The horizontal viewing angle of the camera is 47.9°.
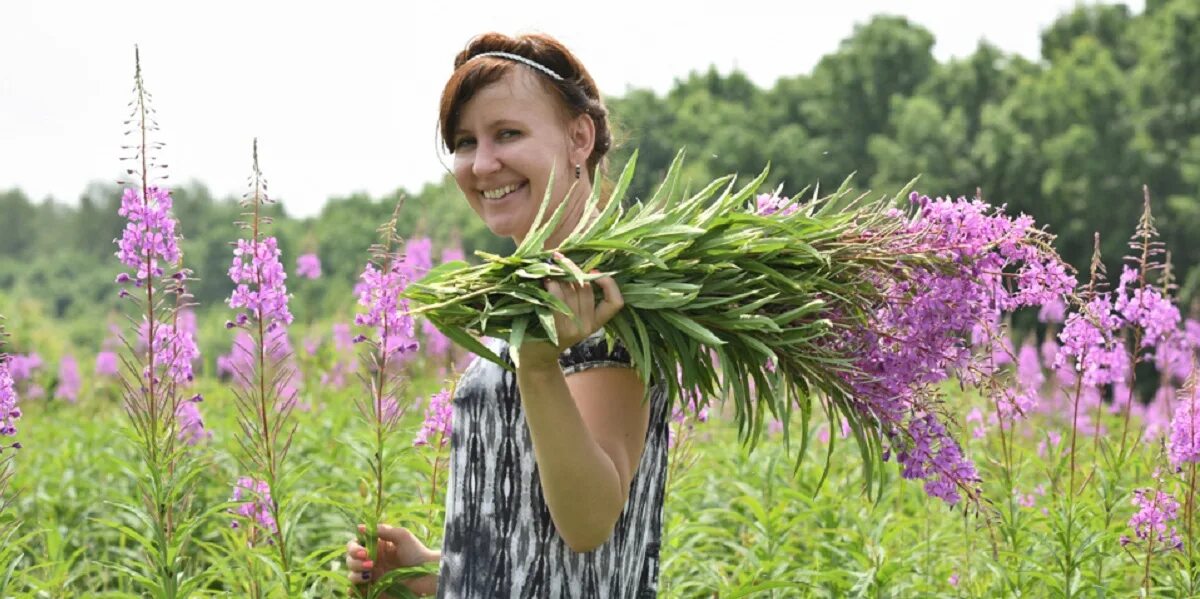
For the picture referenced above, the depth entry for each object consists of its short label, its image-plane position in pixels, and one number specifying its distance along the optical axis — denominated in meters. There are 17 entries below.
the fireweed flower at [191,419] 5.78
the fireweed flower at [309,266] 9.20
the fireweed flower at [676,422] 4.91
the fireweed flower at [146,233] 4.02
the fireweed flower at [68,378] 14.33
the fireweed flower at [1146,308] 4.91
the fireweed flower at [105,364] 15.01
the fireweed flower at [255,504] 4.43
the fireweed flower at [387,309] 4.20
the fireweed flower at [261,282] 4.14
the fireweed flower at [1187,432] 4.36
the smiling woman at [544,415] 2.60
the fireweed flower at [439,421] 4.35
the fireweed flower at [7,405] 3.62
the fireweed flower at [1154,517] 4.48
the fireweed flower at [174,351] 4.28
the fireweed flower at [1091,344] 4.08
